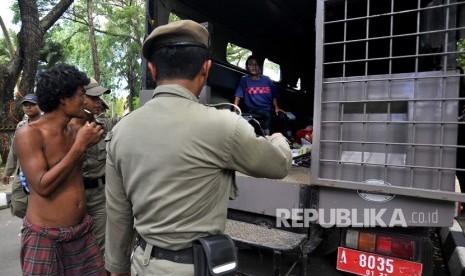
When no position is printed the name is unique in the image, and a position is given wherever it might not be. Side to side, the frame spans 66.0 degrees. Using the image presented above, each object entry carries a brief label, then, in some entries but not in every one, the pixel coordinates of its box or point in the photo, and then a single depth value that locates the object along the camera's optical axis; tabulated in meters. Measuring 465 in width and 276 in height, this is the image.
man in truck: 4.23
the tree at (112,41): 16.43
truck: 1.67
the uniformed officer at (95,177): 2.76
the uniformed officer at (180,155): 1.22
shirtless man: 1.84
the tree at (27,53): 7.75
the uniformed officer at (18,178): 2.75
